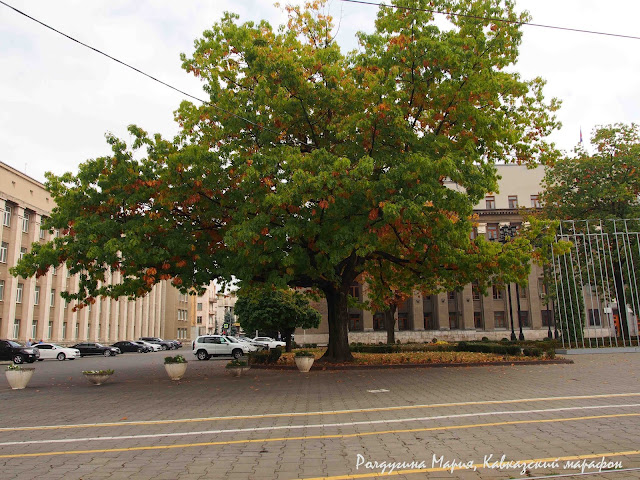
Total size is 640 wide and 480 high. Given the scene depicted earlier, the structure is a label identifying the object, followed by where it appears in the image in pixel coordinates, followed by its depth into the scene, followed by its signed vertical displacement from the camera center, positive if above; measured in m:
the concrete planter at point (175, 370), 18.03 -1.47
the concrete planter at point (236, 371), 19.45 -1.72
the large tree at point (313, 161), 15.41 +5.29
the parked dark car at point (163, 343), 62.56 -1.76
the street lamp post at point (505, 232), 35.49 +6.17
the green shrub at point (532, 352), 22.66 -1.49
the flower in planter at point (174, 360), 18.27 -1.13
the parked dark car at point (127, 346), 51.78 -1.70
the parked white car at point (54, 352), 38.78 -1.55
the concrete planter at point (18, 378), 16.39 -1.46
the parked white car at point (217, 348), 35.44 -1.44
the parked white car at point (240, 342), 36.35 -1.17
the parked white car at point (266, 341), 46.93 -1.49
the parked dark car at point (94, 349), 45.31 -1.71
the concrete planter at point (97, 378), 17.23 -1.60
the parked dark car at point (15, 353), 34.19 -1.35
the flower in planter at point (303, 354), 20.14 -1.16
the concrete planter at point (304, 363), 19.88 -1.49
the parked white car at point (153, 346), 54.31 -1.88
